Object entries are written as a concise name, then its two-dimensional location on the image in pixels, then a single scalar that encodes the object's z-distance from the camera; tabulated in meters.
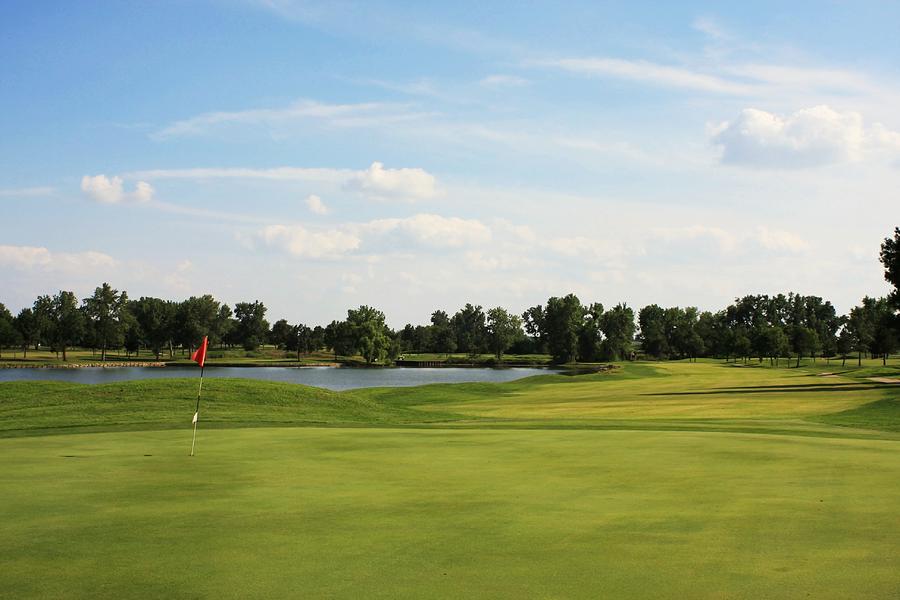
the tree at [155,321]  179.88
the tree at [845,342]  130.12
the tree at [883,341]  103.75
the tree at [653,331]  185.88
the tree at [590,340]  174.25
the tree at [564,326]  175.38
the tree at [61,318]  163.38
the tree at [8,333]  159.88
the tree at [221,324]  188.18
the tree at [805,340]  132.12
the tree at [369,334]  159.62
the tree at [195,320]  180.25
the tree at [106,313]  171.50
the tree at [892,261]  58.49
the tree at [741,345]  142.88
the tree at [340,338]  172.00
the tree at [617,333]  173.50
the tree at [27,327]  166.38
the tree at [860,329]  129.38
